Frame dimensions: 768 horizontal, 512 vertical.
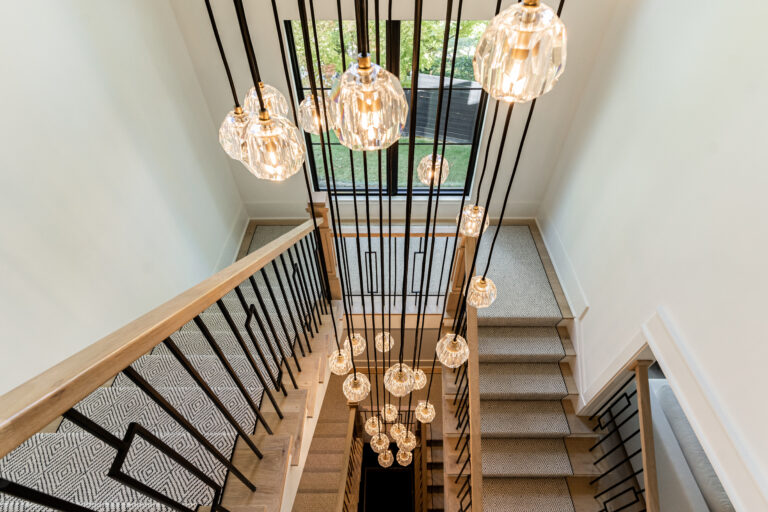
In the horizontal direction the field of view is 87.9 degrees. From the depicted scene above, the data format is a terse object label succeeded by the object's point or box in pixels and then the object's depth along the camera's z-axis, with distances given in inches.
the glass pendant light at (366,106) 28.1
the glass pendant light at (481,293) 68.7
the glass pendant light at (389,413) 103.0
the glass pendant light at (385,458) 155.4
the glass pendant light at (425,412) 104.0
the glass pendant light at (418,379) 80.7
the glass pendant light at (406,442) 124.0
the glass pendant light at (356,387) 86.2
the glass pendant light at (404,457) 145.7
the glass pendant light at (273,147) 39.7
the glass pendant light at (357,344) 86.9
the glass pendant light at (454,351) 73.8
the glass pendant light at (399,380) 77.4
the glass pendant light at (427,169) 77.5
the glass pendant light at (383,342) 90.5
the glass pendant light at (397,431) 121.4
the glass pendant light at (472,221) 76.5
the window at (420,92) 136.4
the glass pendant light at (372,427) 113.5
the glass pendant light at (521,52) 24.2
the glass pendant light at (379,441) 119.9
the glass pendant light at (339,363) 85.4
